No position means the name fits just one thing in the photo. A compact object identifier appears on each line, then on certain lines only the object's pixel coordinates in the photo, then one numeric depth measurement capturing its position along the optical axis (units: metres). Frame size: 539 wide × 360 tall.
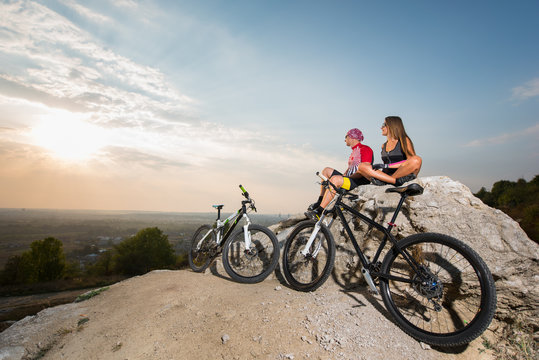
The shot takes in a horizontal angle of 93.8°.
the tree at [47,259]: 39.91
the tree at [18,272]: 38.78
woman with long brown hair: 5.73
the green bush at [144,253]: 40.81
